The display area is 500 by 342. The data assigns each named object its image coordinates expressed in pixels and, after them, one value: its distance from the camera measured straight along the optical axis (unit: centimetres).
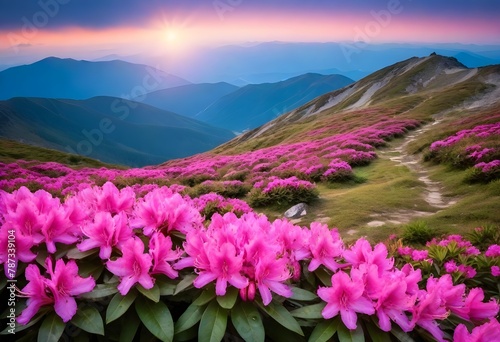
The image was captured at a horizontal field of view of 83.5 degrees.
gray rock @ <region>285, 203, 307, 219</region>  796
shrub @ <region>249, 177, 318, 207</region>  879
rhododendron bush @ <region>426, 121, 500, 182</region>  820
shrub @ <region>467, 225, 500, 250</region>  466
